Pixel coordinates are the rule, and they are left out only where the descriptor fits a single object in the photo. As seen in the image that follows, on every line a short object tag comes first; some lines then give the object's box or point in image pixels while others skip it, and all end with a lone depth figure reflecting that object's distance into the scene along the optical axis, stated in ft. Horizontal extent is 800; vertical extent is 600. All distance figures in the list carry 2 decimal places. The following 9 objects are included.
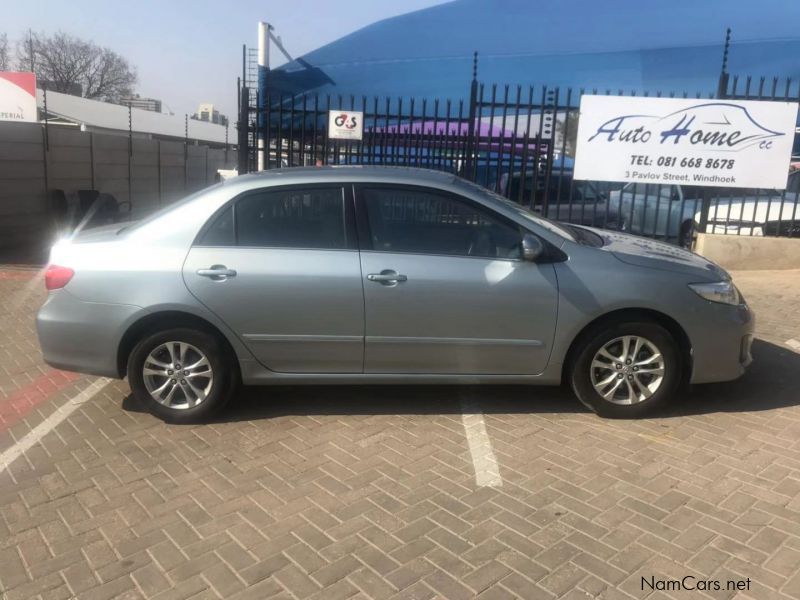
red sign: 43.68
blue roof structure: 41.86
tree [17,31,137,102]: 195.21
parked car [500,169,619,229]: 34.64
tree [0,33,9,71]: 185.57
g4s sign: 31.30
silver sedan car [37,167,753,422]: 14.10
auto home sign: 29.30
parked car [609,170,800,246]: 31.53
